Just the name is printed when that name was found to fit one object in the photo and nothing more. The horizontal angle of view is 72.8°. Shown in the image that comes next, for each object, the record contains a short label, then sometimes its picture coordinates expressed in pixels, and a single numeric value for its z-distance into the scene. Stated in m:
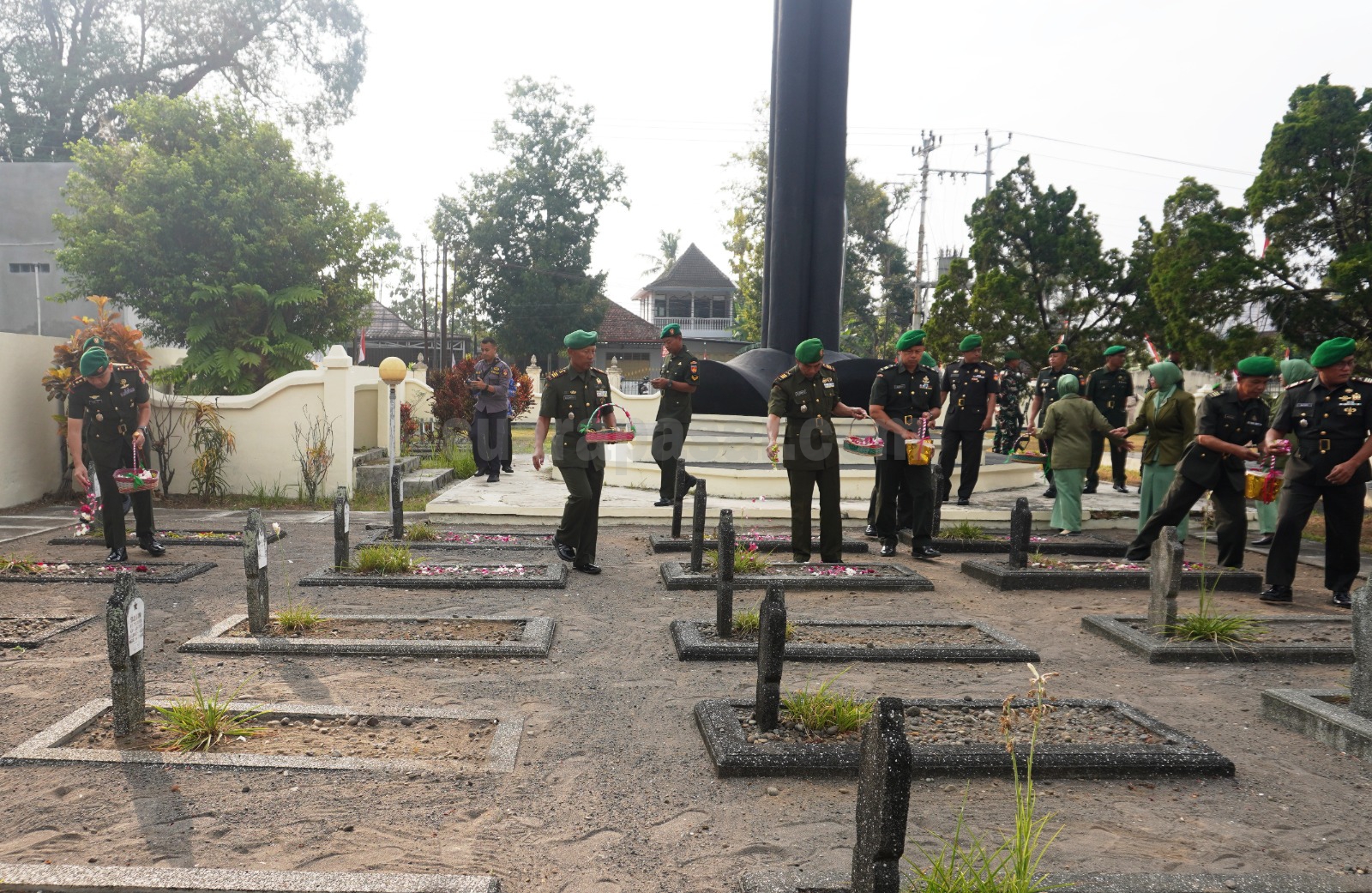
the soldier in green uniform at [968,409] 10.77
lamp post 13.12
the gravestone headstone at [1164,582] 6.21
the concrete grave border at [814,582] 7.70
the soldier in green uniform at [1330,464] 7.24
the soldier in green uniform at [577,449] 8.16
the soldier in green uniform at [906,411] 8.76
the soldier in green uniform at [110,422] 8.05
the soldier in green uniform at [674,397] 10.74
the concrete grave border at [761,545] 9.27
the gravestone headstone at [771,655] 4.37
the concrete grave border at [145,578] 7.58
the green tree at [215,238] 14.52
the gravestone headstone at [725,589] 6.04
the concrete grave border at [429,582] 7.68
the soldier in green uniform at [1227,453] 8.04
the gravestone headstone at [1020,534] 8.16
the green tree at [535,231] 41.34
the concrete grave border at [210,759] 4.02
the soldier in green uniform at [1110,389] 12.04
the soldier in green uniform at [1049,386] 11.82
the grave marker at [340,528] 7.74
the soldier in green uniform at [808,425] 7.98
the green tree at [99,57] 26.91
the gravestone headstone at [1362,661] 4.69
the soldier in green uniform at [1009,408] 14.05
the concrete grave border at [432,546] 9.27
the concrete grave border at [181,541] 9.14
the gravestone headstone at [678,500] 9.67
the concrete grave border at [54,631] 5.80
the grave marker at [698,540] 8.12
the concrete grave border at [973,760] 4.07
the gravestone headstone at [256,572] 5.96
